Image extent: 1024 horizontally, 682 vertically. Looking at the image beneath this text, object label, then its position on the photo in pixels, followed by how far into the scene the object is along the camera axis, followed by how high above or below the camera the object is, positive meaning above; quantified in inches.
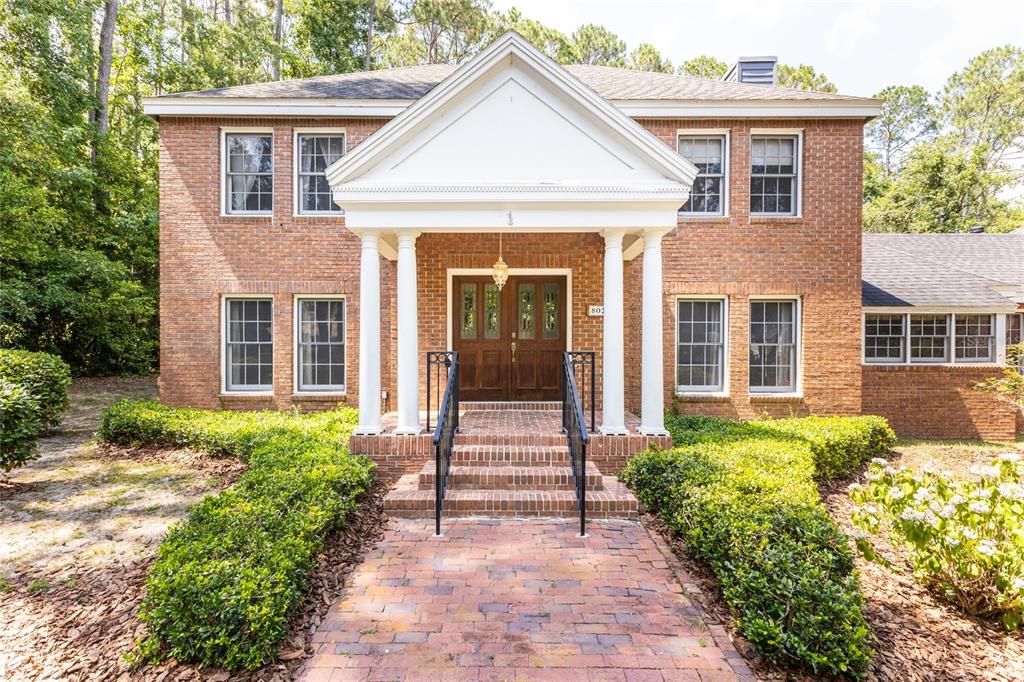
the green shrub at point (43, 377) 269.0 -25.4
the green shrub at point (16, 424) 233.0 -44.5
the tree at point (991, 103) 1043.3 +514.9
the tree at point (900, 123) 1242.6 +553.3
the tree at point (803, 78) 1067.3 +566.2
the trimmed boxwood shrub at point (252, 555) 119.8 -64.2
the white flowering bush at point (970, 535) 142.7 -62.6
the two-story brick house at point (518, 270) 357.7 +48.1
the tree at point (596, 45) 1039.6 +624.3
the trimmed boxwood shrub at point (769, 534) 121.4 -64.9
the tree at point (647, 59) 1061.8 +604.4
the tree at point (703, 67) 1105.4 +611.5
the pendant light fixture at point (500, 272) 303.6 +38.8
